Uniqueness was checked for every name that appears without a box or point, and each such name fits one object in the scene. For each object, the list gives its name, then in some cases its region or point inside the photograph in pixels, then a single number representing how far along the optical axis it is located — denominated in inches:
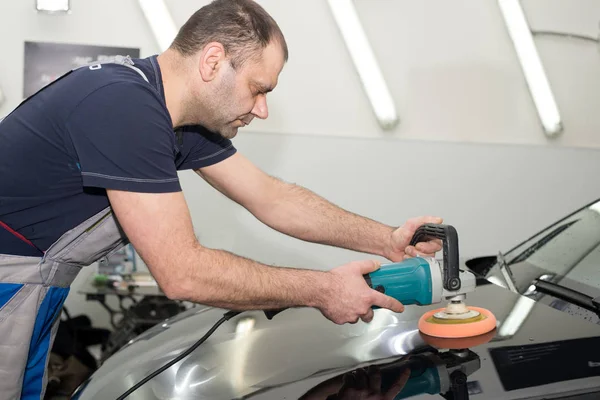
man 57.1
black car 53.7
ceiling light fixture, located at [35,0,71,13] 159.2
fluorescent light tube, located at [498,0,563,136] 174.1
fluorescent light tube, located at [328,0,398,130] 166.9
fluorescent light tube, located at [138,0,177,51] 162.1
